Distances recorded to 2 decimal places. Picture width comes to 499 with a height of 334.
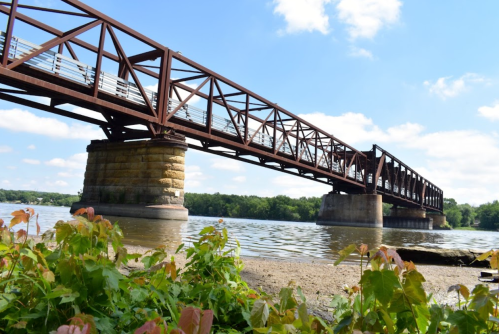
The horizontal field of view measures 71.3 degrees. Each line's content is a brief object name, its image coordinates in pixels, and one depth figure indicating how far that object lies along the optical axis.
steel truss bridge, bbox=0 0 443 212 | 15.15
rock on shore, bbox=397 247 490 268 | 7.60
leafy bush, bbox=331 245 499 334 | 1.15
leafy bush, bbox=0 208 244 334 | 1.22
